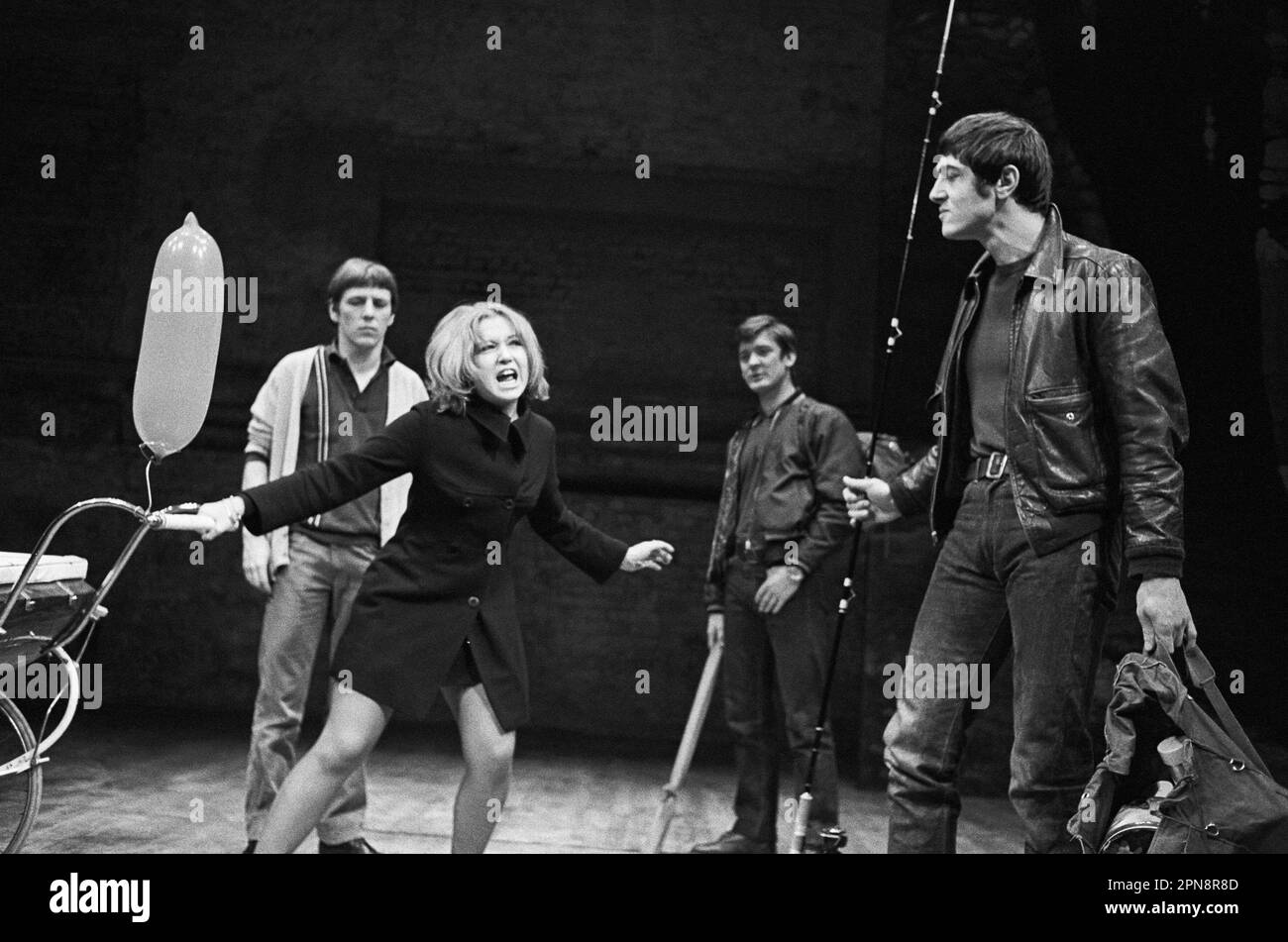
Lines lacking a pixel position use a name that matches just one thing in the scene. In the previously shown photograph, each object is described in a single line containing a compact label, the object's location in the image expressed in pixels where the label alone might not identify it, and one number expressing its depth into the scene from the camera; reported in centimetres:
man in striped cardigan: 500
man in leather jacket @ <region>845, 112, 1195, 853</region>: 339
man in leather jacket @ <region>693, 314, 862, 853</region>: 554
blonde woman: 369
